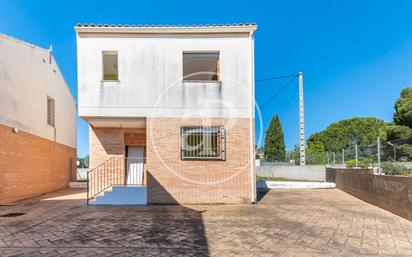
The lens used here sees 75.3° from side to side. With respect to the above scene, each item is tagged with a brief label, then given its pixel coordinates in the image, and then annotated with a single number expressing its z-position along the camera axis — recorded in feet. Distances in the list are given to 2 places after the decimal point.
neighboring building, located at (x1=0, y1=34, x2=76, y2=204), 31.32
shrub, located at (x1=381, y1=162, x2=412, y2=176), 24.42
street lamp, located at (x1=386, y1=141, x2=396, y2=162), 26.31
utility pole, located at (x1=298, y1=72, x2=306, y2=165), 61.00
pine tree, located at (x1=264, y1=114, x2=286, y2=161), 113.09
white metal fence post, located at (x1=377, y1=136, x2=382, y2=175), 29.32
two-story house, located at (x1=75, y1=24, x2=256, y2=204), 28.27
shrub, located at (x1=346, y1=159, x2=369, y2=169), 34.57
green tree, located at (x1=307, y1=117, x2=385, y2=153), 161.27
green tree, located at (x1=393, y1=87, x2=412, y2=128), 78.12
